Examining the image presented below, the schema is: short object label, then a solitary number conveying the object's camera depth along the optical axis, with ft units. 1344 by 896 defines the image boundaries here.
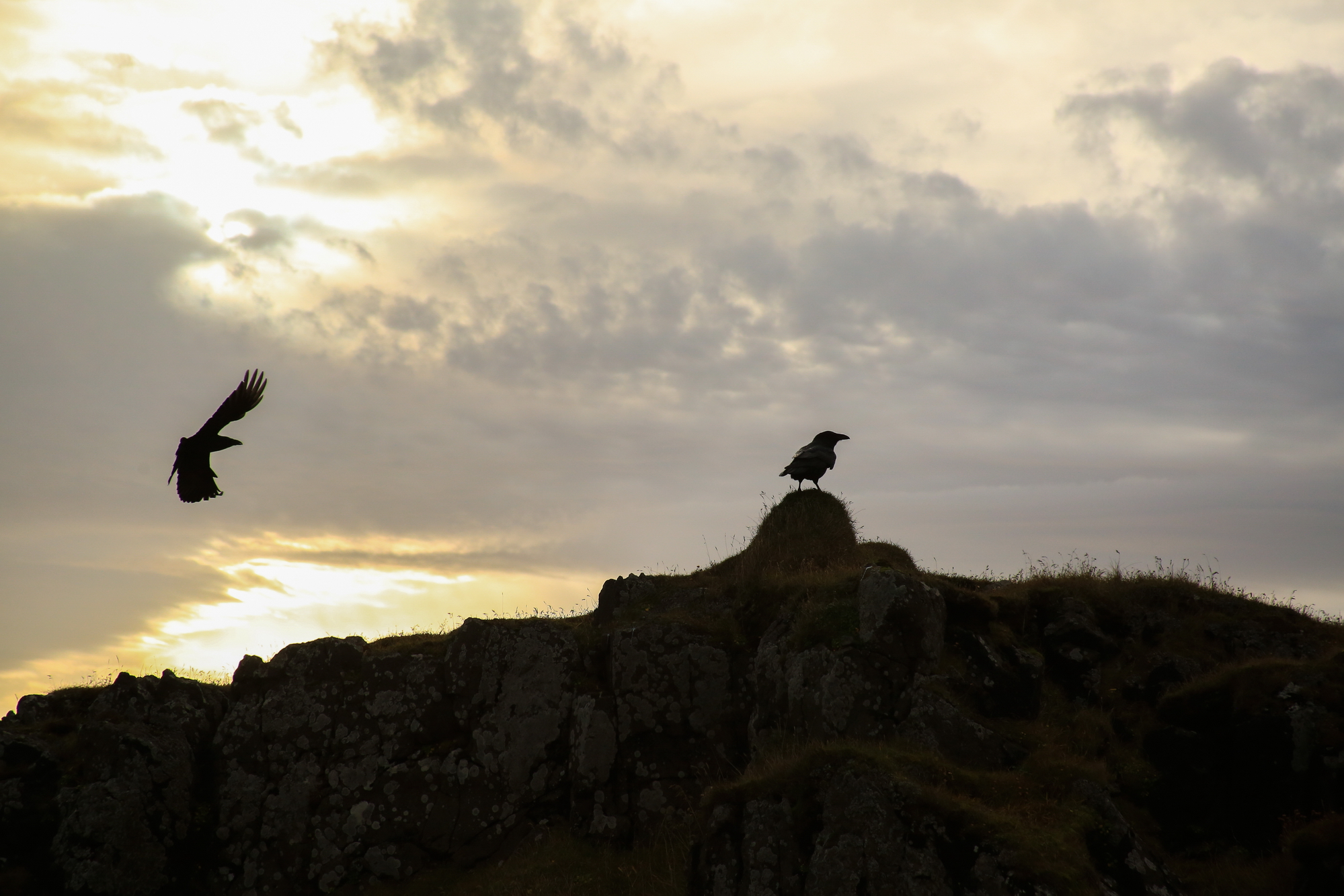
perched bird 90.43
